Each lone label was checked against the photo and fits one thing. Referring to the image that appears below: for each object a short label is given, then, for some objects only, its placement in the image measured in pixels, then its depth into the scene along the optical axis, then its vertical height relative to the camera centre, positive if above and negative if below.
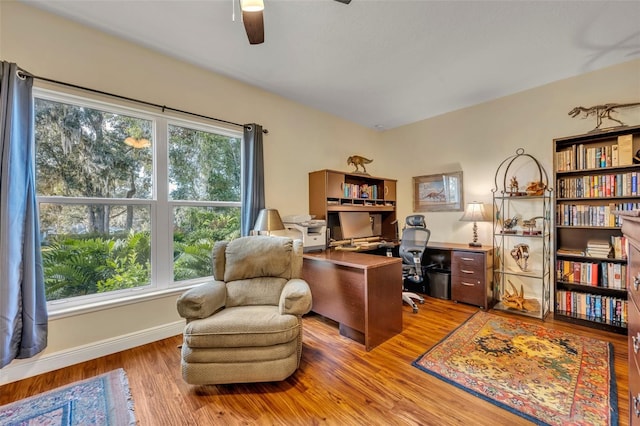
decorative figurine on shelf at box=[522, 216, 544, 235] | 3.11 -0.20
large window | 2.07 +0.14
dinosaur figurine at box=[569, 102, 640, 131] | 2.62 +1.01
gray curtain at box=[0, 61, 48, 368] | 1.72 -0.12
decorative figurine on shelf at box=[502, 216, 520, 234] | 3.30 -0.18
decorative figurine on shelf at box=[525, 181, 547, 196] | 3.03 +0.23
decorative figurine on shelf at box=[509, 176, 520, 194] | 3.22 +0.28
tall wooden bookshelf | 2.49 -0.14
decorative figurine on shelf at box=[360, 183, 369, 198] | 3.95 +0.29
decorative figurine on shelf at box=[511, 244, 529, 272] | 3.18 -0.56
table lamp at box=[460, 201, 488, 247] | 3.34 -0.06
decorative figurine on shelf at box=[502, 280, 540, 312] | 3.02 -1.10
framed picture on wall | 3.83 +0.26
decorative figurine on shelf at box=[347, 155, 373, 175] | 3.99 +0.76
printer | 3.02 -0.23
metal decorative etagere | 3.05 -0.34
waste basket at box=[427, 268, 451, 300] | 3.47 -0.98
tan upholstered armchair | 1.68 -0.77
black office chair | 3.17 -0.52
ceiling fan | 1.36 +1.06
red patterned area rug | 1.52 -1.16
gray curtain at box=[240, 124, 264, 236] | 2.92 +0.38
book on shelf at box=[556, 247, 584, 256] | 2.71 -0.46
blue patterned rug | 1.48 -1.16
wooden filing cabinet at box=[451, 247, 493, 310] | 3.10 -0.81
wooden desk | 2.25 -0.77
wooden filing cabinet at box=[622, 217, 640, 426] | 0.95 -0.43
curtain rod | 1.94 +0.99
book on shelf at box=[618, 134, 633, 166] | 2.44 +0.54
